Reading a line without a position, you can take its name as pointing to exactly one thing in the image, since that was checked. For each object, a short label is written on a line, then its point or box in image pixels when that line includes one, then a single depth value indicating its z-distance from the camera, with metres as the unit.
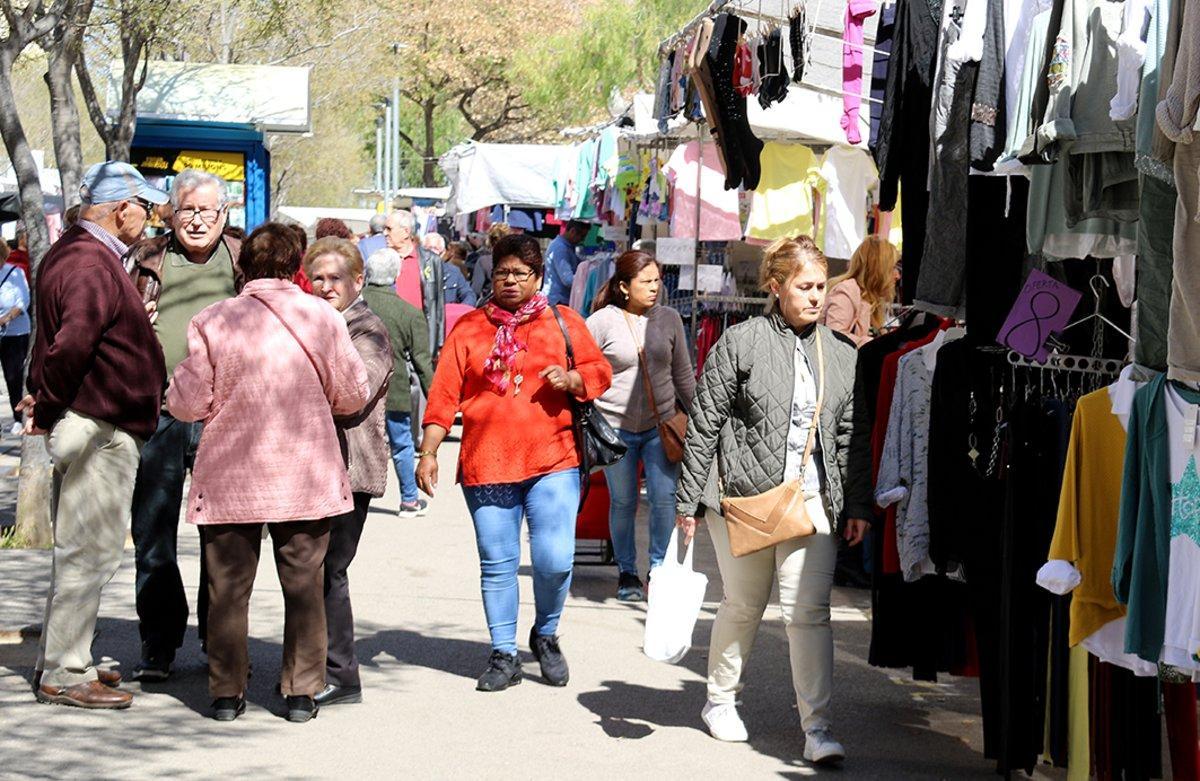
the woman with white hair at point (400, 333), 12.44
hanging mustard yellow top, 5.69
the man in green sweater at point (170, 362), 7.60
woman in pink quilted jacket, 6.87
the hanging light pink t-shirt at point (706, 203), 13.58
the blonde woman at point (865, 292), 9.84
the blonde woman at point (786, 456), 6.73
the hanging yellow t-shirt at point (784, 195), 12.99
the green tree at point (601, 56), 44.09
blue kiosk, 17.70
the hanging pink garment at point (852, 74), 10.83
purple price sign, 6.26
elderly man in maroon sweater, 6.99
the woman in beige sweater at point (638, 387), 9.88
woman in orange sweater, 7.67
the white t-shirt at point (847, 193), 12.93
